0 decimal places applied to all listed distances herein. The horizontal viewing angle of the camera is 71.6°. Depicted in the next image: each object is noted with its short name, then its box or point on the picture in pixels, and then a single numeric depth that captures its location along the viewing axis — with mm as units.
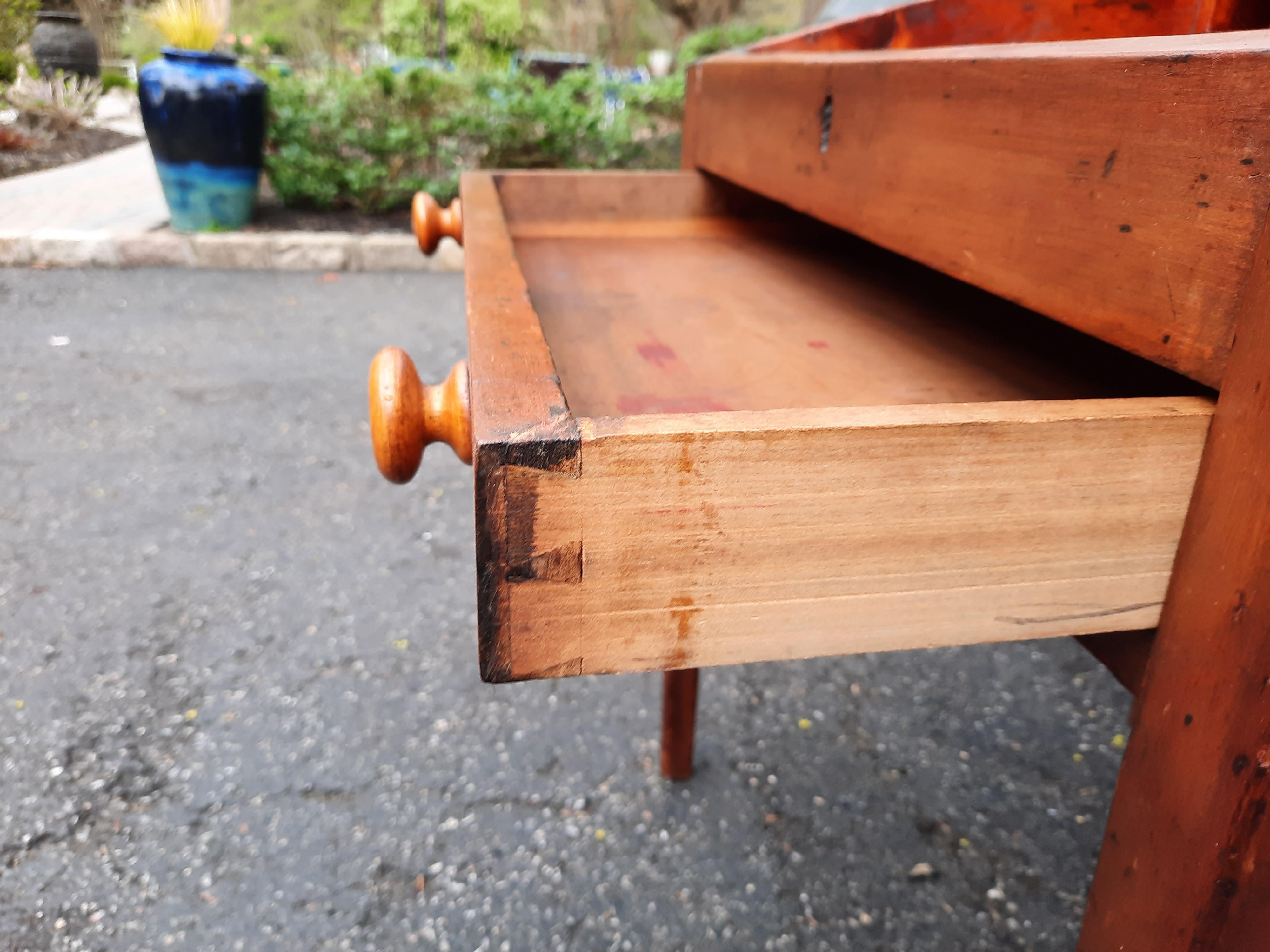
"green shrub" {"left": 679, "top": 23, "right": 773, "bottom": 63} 8516
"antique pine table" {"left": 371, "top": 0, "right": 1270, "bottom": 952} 502
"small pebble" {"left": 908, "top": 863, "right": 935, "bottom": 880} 1366
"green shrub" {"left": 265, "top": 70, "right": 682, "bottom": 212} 5277
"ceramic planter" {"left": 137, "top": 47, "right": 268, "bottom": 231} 4660
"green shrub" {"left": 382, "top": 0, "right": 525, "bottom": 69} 10508
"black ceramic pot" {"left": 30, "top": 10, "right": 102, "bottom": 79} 7707
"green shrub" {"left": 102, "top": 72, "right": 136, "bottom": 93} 9297
